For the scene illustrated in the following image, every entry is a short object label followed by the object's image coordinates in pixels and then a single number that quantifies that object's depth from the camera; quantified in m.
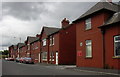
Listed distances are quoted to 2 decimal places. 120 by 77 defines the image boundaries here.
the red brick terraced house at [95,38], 10.82
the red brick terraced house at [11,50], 55.02
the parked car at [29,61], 22.32
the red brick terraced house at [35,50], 25.81
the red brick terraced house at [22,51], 36.36
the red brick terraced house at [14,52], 48.88
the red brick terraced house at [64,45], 18.50
